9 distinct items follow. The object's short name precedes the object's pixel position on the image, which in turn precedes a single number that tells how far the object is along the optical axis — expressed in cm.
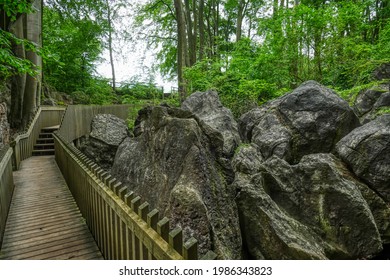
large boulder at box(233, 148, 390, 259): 509
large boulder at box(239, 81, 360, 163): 859
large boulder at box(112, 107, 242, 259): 434
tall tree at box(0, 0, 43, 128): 1354
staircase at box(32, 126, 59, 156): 1216
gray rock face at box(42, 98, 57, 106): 1766
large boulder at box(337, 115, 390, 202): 659
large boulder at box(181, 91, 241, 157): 865
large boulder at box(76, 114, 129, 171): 1199
